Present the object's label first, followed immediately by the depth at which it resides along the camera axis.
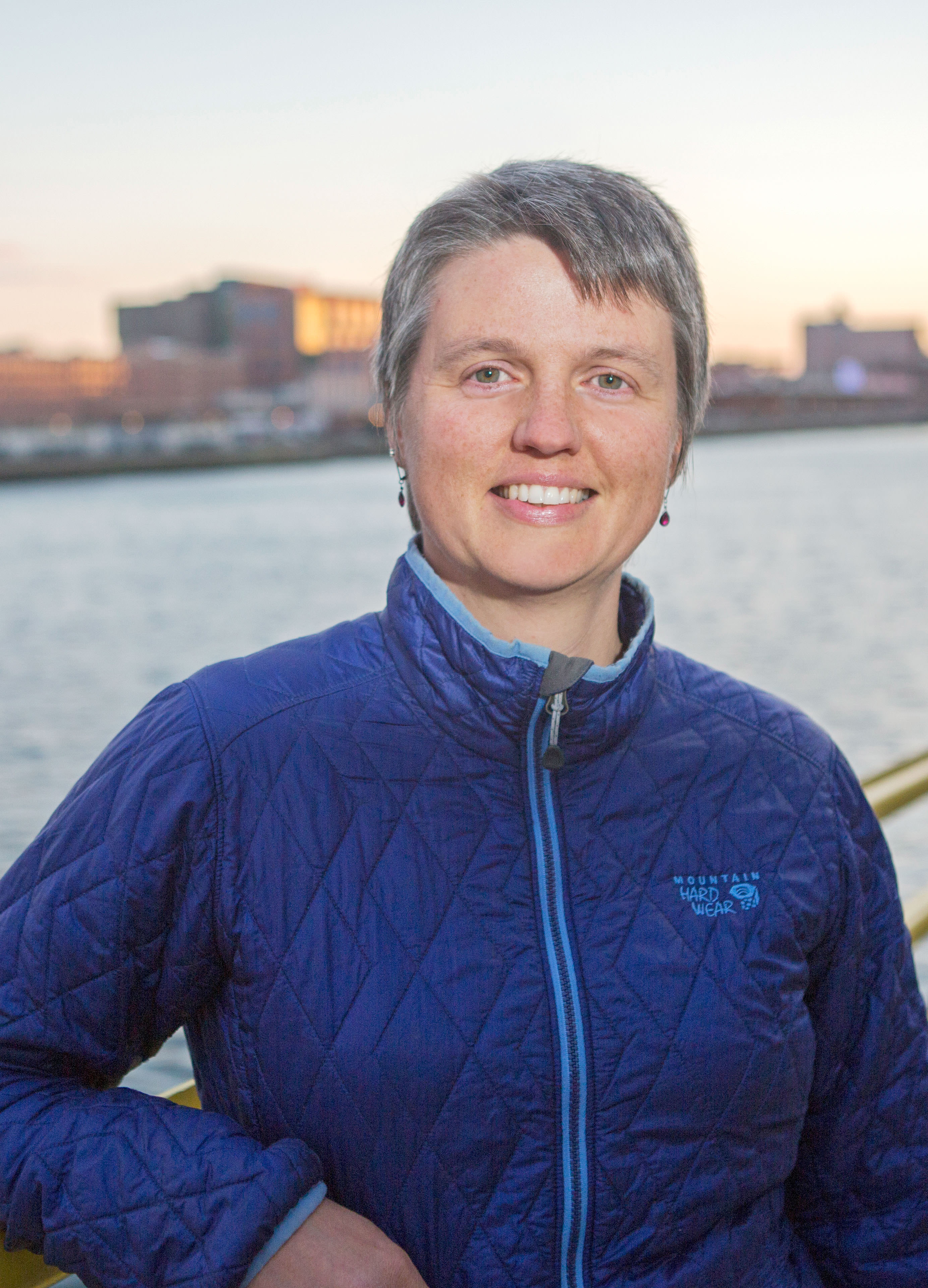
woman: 1.00
